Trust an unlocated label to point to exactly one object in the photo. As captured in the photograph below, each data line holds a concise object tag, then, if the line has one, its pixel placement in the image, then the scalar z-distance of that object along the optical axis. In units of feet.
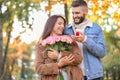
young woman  14.42
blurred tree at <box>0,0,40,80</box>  34.63
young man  14.44
